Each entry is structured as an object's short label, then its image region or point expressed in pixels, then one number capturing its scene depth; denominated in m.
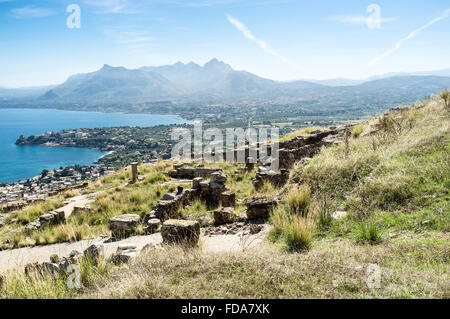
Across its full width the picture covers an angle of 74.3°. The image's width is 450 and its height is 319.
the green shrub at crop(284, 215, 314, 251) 5.69
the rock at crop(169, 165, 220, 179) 17.12
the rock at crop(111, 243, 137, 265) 6.29
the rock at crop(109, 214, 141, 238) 9.91
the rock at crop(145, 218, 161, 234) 9.80
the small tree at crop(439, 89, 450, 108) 13.65
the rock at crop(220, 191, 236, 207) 11.36
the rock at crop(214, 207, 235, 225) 9.58
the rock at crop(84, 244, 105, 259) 5.77
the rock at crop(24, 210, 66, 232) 11.26
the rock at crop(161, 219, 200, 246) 6.86
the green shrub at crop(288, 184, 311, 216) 7.75
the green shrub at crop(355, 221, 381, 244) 5.50
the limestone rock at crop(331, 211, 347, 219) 6.91
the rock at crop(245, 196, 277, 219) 9.02
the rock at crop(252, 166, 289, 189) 12.71
